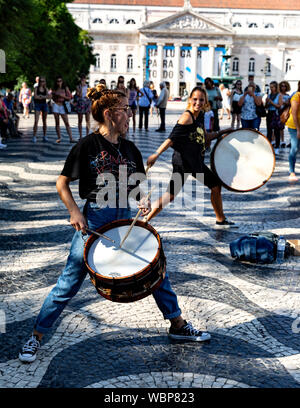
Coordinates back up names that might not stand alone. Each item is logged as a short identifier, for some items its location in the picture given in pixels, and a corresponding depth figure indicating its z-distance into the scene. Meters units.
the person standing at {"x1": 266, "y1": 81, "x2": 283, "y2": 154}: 11.75
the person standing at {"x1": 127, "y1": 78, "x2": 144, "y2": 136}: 15.06
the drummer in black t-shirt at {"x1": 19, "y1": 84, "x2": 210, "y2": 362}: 2.86
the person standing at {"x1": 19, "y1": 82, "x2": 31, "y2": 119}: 23.48
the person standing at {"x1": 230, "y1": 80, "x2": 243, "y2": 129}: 14.66
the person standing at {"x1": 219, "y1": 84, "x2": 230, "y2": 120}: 24.98
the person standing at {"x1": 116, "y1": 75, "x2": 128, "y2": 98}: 11.32
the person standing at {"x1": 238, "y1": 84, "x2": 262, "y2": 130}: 10.95
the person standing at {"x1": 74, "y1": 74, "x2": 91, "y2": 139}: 12.45
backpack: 4.56
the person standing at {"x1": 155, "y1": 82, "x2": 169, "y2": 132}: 15.95
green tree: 24.48
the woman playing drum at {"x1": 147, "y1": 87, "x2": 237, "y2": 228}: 5.12
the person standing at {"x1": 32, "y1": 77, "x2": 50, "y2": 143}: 12.02
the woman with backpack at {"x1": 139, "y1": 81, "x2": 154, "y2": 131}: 15.93
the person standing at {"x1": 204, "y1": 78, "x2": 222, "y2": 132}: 10.84
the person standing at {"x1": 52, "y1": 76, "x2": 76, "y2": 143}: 12.00
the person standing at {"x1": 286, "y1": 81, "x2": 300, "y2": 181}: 7.42
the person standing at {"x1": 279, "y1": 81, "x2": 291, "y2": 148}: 11.77
